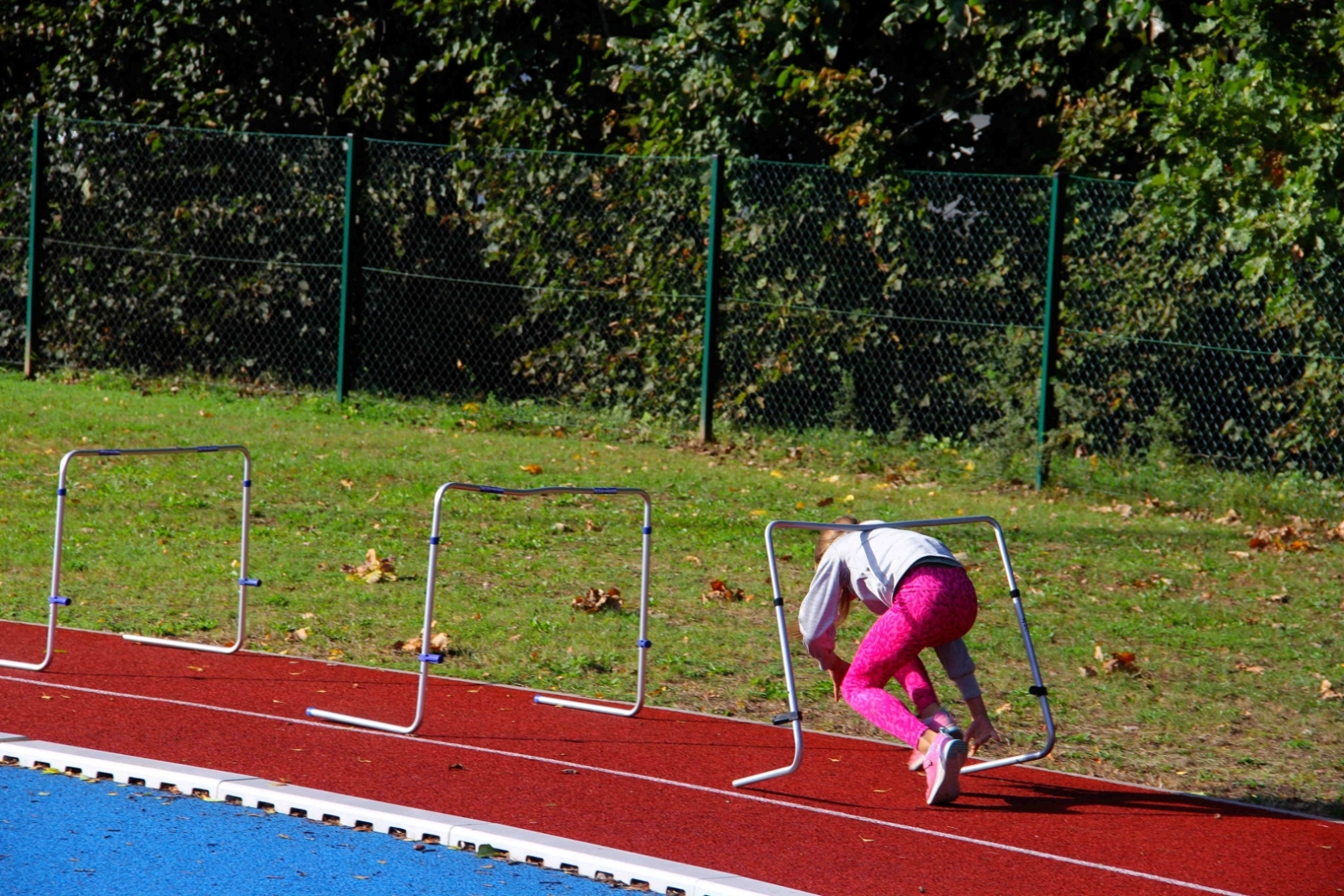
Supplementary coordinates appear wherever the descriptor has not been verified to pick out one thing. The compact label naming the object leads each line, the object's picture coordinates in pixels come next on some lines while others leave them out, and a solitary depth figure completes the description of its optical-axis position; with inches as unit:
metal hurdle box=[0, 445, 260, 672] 562.9
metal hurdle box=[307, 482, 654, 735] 506.6
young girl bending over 464.8
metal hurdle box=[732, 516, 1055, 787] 465.7
